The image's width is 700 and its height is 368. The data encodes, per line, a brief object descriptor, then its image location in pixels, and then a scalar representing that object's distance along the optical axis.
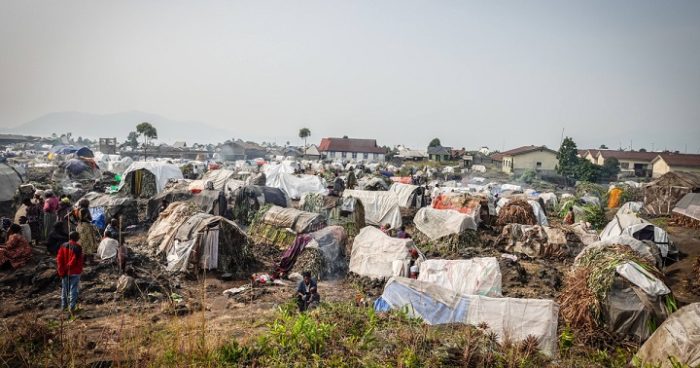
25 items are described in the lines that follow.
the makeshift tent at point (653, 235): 12.98
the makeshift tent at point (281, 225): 13.02
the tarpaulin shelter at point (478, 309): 6.04
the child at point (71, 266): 7.14
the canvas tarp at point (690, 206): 16.45
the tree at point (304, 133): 89.12
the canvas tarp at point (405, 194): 19.42
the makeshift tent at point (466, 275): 8.56
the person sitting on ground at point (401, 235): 11.96
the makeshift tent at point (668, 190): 20.66
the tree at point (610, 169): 42.92
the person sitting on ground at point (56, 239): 10.13
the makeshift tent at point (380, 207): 17.86
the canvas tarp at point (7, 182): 15.92
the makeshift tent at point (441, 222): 14.41
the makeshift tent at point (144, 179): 20.67
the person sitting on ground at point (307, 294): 7.33
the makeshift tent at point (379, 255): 10.35
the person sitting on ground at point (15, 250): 9.20
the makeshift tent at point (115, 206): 15.03
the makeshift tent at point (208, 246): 10.64
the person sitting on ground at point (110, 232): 10.51
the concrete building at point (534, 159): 47.53
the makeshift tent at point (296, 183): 25.19
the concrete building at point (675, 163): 43.45
